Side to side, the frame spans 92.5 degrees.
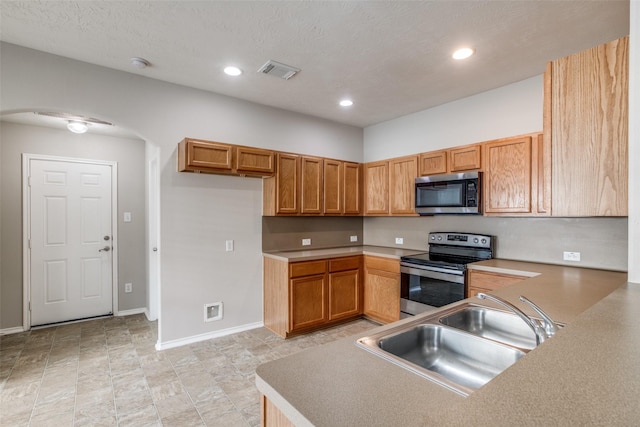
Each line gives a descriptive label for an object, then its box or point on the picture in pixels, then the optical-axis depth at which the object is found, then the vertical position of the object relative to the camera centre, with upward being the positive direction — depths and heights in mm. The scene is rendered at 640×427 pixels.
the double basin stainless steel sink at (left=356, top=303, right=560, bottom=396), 1161 -550
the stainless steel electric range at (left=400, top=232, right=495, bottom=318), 3000 -595
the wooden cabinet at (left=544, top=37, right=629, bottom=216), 1360 +385
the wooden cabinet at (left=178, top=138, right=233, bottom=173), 3055 +582
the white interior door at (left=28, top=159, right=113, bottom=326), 3920 -370
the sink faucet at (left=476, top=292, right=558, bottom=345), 1120 -419
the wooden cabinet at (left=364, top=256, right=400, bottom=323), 3604 -936
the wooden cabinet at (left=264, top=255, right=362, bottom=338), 3432 -961
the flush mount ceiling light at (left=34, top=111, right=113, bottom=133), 3531 +1108
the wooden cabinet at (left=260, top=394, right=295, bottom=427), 902 -624
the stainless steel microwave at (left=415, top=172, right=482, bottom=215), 3184 +209
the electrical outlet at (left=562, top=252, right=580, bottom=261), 2809 -400
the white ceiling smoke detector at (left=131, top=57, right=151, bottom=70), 2703 +1346
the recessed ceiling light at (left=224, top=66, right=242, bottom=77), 2850 +1343
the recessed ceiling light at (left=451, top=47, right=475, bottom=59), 2521 +1346
